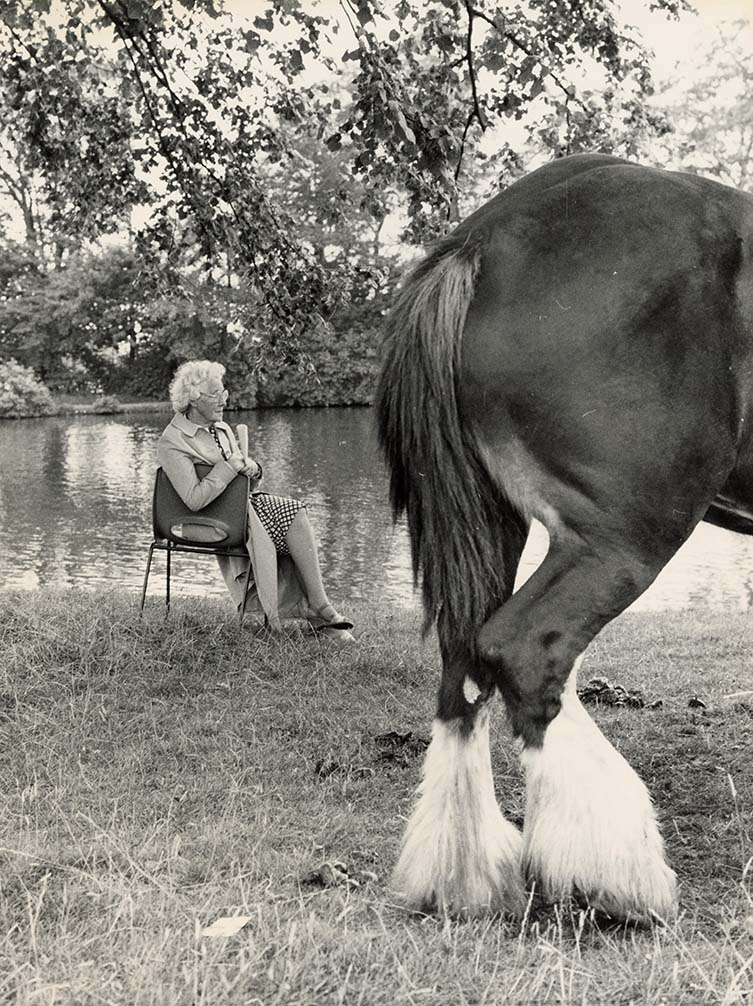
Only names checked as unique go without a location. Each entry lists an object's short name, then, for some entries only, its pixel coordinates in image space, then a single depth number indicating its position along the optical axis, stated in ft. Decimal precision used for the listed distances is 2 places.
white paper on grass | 7.77
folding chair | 20.42
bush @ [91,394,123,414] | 135.42
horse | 8.81
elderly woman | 20.43
